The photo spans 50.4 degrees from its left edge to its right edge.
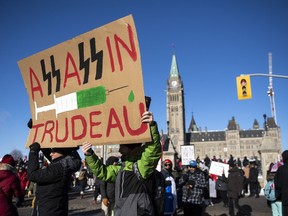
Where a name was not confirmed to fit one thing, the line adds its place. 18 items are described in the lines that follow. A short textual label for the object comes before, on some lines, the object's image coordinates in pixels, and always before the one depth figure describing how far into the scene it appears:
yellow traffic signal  16.09
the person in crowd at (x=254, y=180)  15.70
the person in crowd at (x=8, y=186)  3.88
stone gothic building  130.25
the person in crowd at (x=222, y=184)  12.51
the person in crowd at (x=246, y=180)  16.26
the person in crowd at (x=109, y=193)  7.27
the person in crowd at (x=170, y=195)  6.48
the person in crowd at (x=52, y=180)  3.53
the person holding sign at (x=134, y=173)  2.98
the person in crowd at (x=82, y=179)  17.20
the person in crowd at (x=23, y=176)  12.16
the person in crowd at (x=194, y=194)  6.90
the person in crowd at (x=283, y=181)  5.28
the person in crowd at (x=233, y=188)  9.83
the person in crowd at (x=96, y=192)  13.23
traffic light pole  16.23
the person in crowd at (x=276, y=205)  6.22
